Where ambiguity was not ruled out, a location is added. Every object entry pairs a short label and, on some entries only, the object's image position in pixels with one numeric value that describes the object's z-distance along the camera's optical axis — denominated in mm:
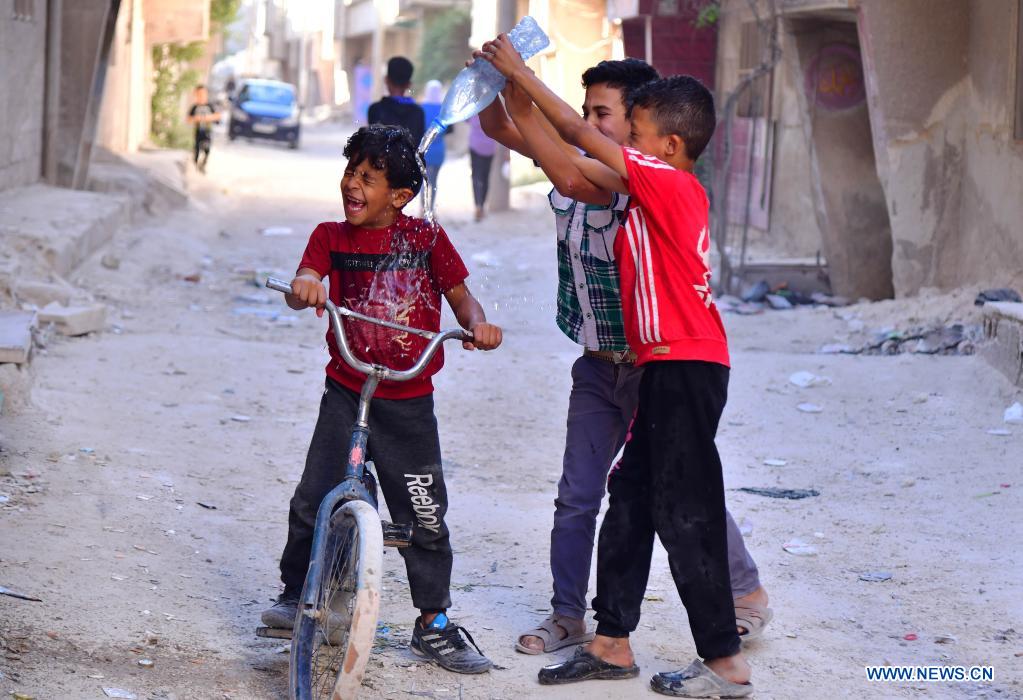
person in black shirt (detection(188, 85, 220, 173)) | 20984
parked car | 31922
